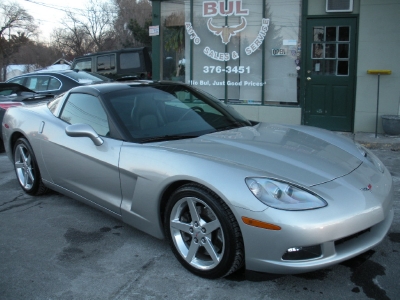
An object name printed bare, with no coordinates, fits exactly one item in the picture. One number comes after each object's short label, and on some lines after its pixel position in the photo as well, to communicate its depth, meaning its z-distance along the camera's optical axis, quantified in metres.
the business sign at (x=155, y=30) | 10.53
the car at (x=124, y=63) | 15.02
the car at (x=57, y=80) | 9.35
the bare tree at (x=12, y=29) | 40.72
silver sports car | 2.73
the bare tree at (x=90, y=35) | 48.16
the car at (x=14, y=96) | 7.20
